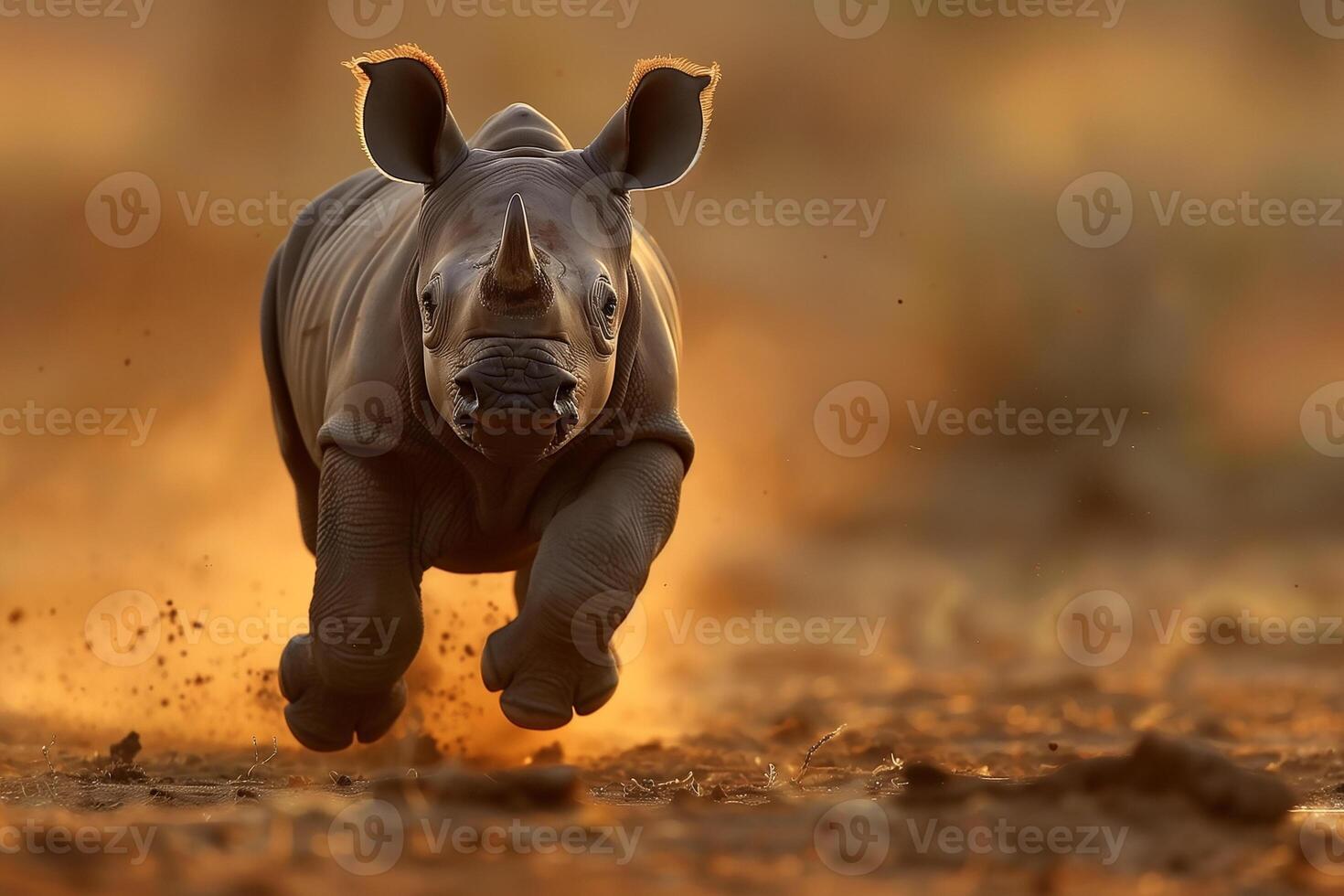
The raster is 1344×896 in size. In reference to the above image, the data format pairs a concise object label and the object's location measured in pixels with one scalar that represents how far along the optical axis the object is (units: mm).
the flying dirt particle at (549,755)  18875
